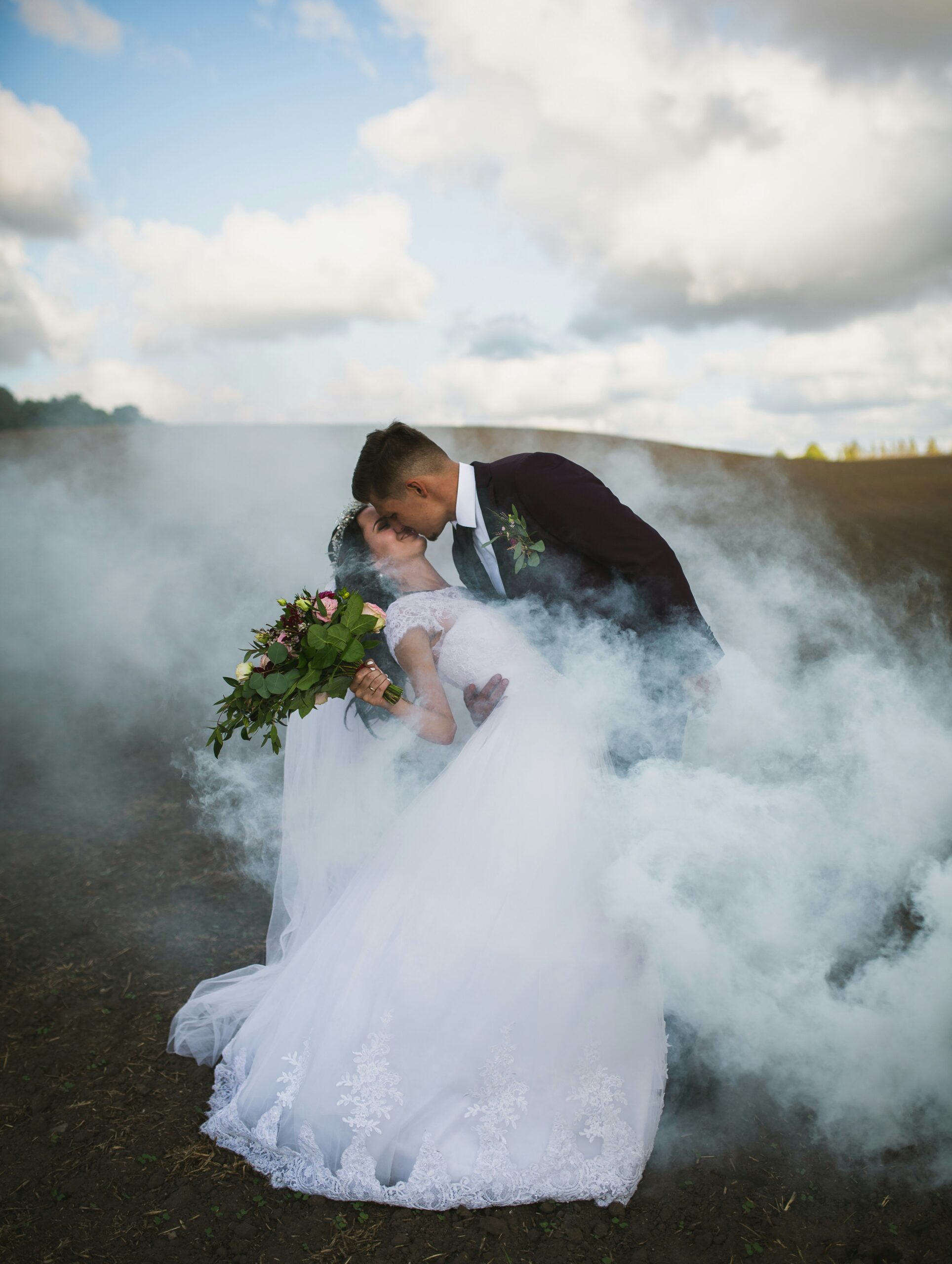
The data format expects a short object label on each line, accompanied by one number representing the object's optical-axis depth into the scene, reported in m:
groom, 2.66
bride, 2.32
